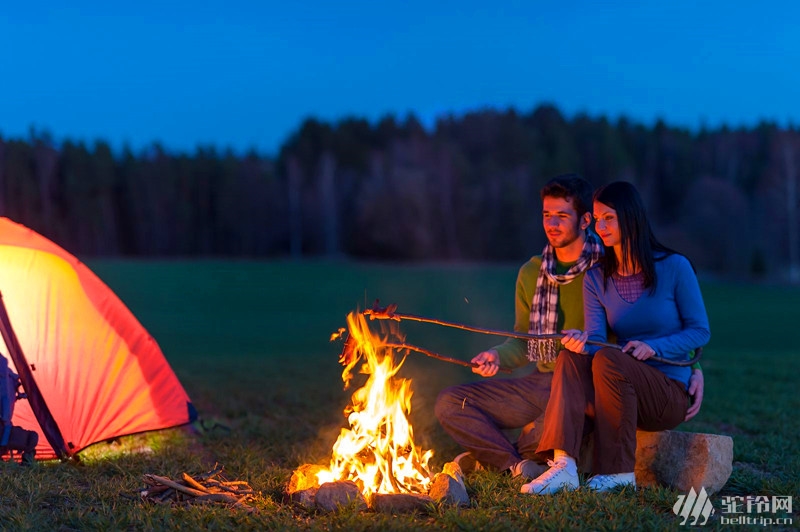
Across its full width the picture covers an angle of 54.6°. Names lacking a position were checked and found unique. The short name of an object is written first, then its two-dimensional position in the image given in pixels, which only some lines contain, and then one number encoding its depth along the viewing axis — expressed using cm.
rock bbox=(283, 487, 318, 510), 400
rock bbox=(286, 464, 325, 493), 418
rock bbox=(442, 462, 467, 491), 421
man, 468
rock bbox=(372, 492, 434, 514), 395
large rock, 422
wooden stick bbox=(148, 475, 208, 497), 413
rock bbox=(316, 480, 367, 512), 391
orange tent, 530
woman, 418
